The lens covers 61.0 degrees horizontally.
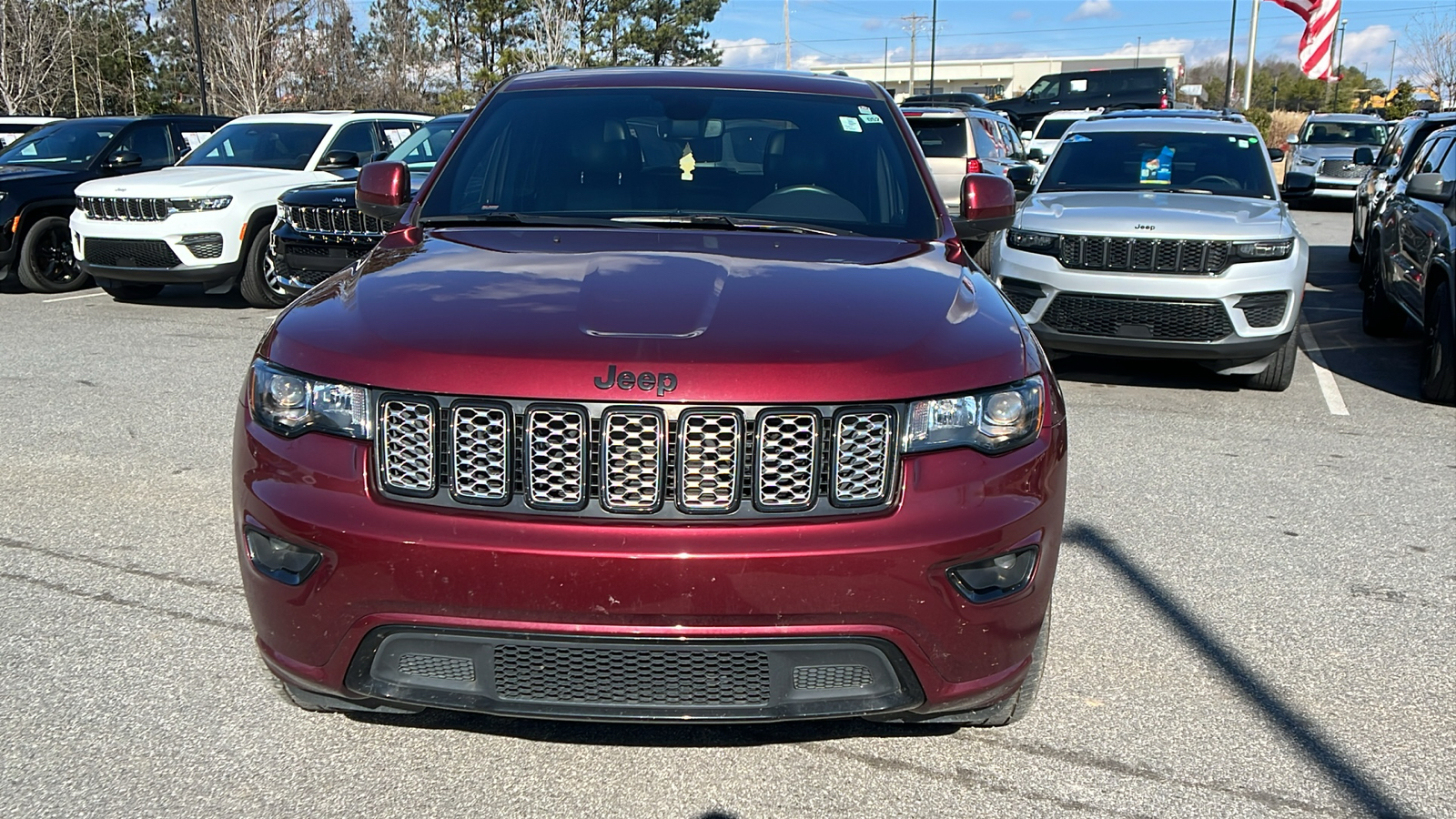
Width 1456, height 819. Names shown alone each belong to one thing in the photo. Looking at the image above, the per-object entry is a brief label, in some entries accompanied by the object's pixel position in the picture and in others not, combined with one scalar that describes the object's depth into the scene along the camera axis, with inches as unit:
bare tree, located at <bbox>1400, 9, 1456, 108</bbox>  1514.5
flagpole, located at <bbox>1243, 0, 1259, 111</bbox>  1279.0
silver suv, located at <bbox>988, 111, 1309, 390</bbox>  288.7
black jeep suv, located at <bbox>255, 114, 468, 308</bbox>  386.0
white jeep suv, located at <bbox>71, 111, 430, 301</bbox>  420.2
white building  4202.8
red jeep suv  99.3
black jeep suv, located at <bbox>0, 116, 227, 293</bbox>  471.2
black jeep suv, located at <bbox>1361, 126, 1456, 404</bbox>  291.7
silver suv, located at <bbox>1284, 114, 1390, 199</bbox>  850.1
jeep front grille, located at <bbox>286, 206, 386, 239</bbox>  386.0
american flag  1050.7
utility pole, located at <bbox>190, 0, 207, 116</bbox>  1119.6
